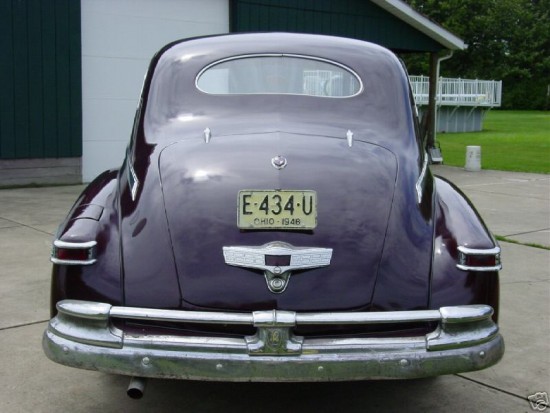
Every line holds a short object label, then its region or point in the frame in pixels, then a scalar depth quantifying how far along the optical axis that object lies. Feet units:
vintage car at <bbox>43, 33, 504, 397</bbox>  9.23
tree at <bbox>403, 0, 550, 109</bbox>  186.19
